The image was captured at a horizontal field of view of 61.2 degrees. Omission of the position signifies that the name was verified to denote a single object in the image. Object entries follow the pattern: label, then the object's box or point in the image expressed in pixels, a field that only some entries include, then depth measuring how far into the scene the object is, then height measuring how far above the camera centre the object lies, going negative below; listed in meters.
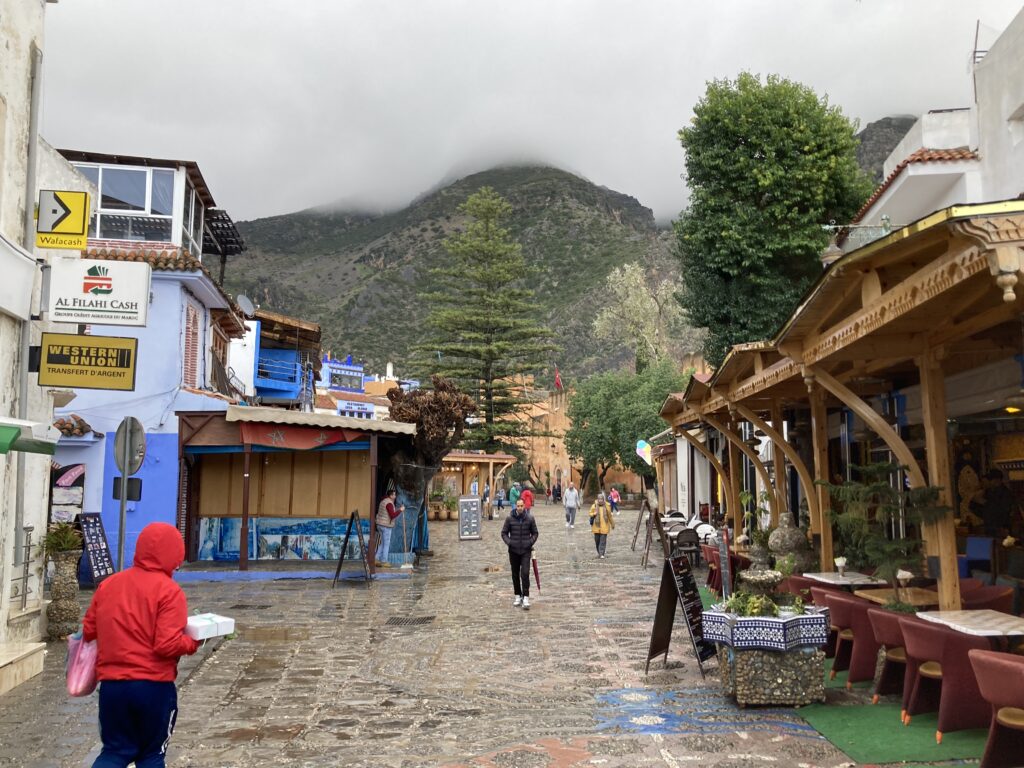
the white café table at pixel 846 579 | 7.89 -0.81
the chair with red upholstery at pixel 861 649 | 6.52 -1.18
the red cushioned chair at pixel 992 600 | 6.61 -0.83
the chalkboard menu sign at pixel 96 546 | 12.82 -0.80
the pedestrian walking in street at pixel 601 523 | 18.92 -0.69
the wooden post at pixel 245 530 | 15.17 -0.69
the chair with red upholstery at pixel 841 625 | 6.73 -1.05
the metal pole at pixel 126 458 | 7.48 +0.29
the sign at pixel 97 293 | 8.20 +1.90
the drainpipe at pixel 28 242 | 7.99 +2.35
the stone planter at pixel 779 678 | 6.12 -1.31
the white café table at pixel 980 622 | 5.04 -0.81
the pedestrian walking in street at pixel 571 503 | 24.95 -0.34
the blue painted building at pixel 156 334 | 15.59 +3.01
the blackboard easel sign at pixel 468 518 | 23.89 -0.73
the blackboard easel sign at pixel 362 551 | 14.23 -0.99
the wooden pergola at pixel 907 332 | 4.10 +1.19
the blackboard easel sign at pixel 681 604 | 7.30 -0.99
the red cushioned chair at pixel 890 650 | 5.90 -1.11
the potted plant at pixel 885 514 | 6.36 -0.17
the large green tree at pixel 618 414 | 44.75 +4.18
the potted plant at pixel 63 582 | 9.27 -0.96
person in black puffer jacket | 11.57 -0.63
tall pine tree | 43.44 +8.38
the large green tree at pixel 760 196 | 20.39 +7.01
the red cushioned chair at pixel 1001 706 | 4.24 -1.06
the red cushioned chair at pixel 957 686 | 5.05 -1.13
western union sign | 7.99 +1.20
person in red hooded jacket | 3.85 -0.71
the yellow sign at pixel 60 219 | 8.31 +2.61
